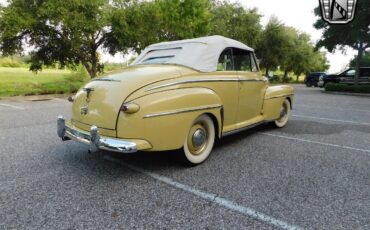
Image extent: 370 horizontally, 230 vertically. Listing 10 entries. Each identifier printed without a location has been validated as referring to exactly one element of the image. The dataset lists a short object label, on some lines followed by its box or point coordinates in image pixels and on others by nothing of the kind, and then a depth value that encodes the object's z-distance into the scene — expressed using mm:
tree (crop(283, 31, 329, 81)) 37438
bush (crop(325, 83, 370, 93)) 18338
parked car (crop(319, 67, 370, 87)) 20473
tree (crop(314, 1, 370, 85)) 18469
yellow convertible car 3197
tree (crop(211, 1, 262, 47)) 29844
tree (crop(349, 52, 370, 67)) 38688
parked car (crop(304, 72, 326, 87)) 28270
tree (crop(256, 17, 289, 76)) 34438
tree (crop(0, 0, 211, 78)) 14516
